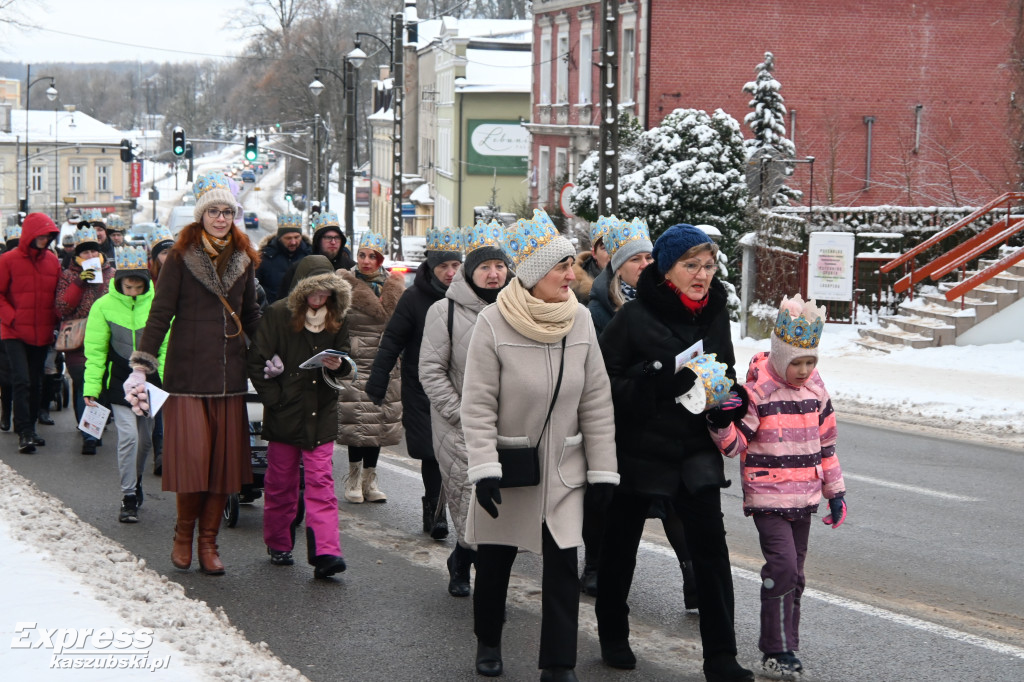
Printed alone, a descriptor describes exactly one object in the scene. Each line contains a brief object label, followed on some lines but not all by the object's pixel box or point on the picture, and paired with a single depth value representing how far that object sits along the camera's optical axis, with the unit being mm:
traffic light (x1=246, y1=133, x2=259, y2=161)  79533
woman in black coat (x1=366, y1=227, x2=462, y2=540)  14797
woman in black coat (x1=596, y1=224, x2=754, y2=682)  10179
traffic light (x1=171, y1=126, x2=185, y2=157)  76536
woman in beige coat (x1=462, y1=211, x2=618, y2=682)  9992
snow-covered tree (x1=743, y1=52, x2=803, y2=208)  55270
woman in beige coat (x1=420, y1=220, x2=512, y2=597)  12513
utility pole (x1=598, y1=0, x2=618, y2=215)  38622
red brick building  64030
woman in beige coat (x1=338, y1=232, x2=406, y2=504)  17261
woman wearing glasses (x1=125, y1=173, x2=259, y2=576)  13299
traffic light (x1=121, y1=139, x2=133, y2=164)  103450
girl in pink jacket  10705
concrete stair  35530
